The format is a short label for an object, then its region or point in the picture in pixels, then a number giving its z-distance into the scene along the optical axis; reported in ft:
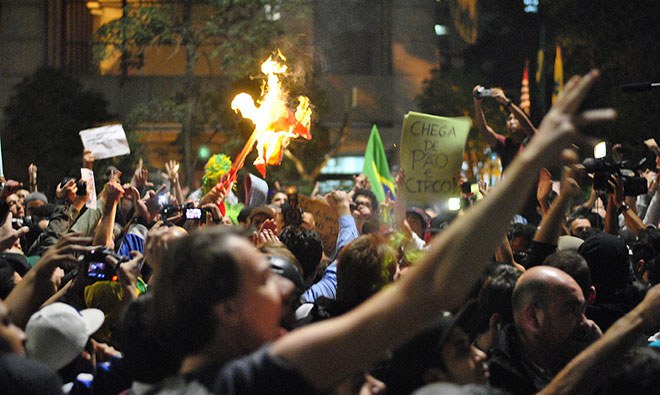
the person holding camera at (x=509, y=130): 27.86
